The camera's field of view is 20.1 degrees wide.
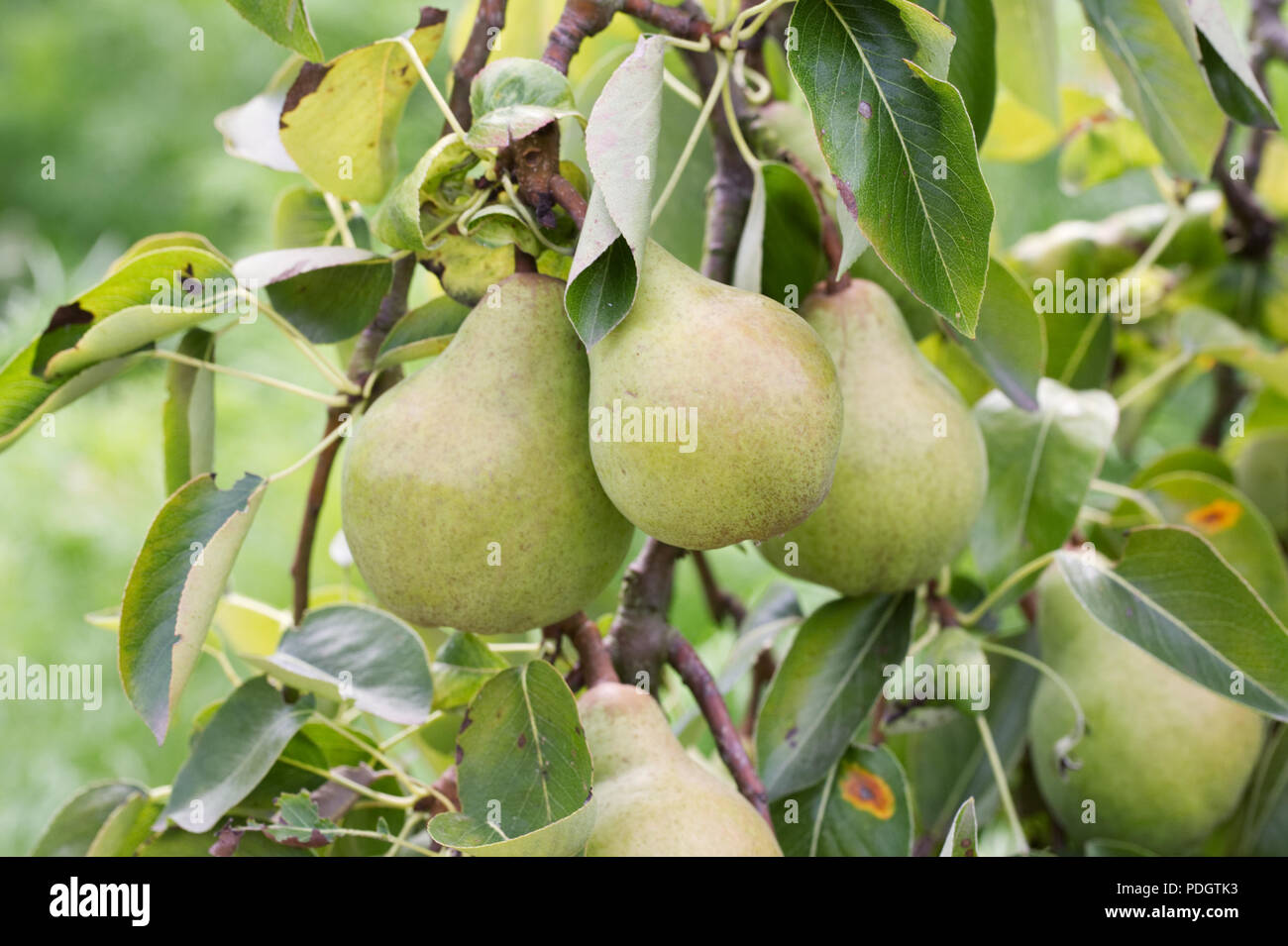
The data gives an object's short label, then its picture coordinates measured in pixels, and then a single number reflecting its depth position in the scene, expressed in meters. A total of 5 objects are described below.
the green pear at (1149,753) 1.01
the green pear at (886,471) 0.91
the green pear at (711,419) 0.84
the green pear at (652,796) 0.88
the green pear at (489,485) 0.86
